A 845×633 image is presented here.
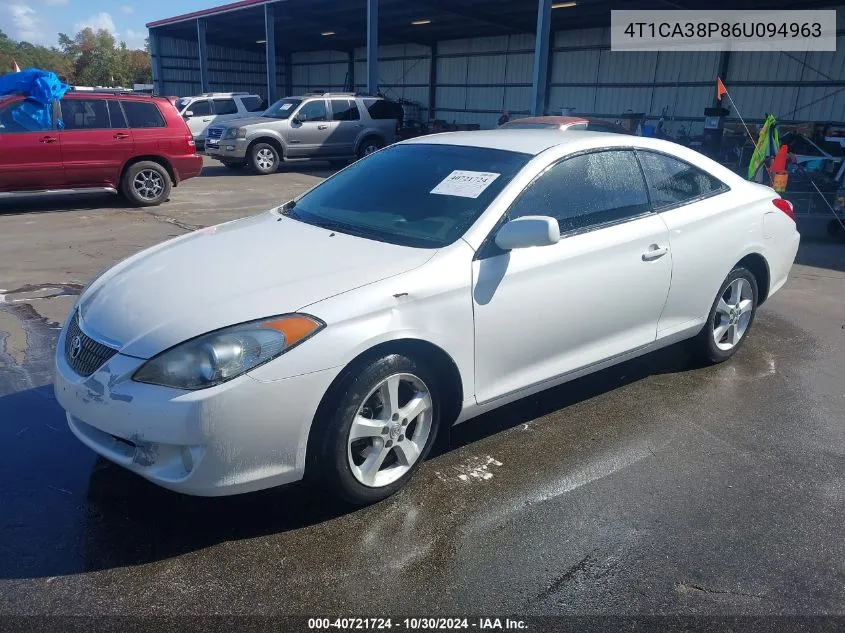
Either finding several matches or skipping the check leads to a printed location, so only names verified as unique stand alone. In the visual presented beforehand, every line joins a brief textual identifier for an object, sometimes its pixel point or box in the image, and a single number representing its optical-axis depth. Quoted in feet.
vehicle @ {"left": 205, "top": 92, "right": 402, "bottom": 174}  53.36
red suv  31.45
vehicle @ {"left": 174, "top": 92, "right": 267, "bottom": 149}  68.49
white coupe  8.55
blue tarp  31.45
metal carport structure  62.08
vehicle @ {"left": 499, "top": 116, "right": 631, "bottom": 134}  36.13
